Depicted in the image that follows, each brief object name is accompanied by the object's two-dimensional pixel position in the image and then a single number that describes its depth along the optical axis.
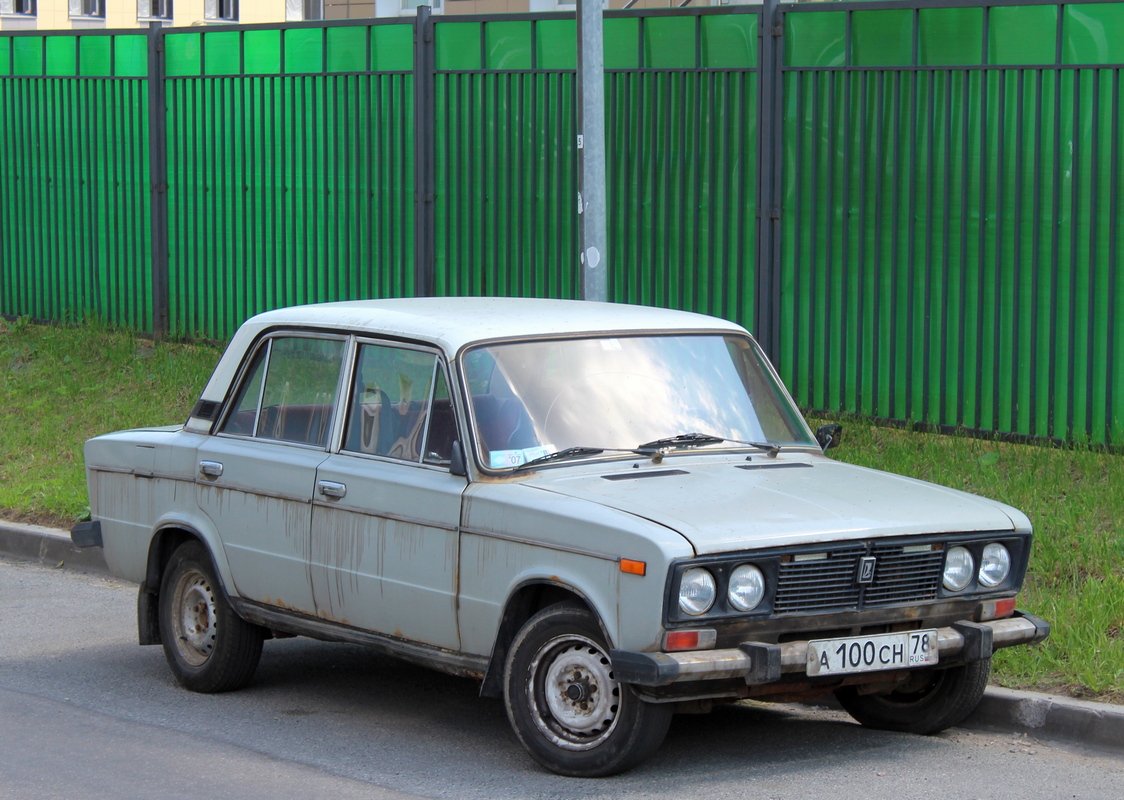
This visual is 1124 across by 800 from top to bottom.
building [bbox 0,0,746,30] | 70.69
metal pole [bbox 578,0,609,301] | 16.89
